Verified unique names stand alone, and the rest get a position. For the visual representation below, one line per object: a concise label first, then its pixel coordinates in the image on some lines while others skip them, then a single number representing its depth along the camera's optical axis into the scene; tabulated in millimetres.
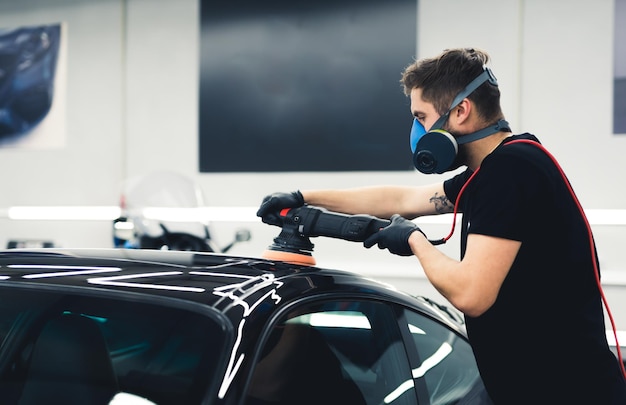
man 1534
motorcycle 4199
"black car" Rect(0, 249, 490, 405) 1362
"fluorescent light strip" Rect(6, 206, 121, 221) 7500
